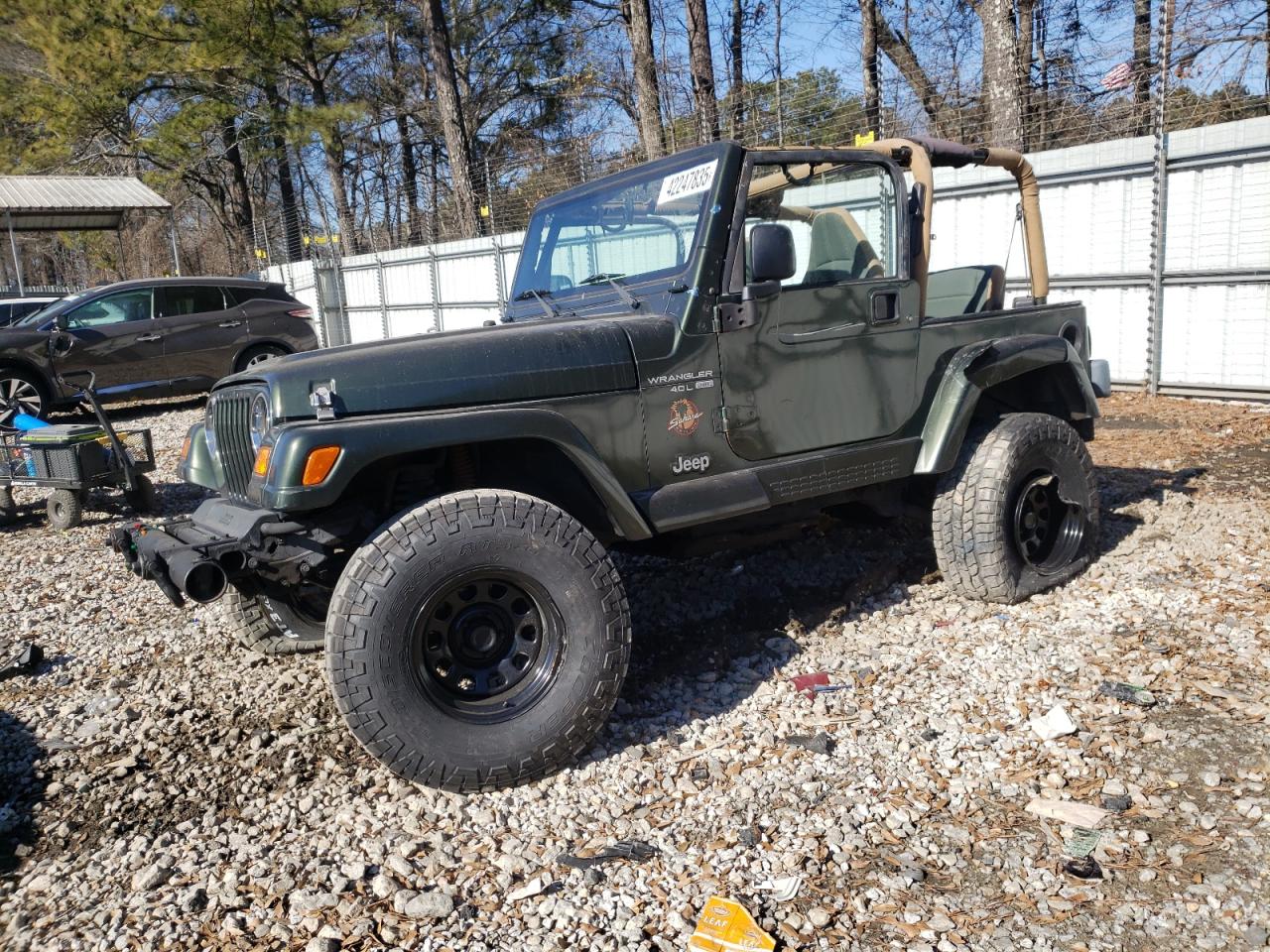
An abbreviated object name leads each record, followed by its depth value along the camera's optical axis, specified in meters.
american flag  11.03
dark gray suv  11.28
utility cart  6.73
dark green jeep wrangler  3.01
